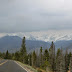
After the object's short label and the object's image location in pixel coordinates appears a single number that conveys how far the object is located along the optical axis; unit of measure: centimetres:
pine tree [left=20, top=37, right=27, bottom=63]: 10466
